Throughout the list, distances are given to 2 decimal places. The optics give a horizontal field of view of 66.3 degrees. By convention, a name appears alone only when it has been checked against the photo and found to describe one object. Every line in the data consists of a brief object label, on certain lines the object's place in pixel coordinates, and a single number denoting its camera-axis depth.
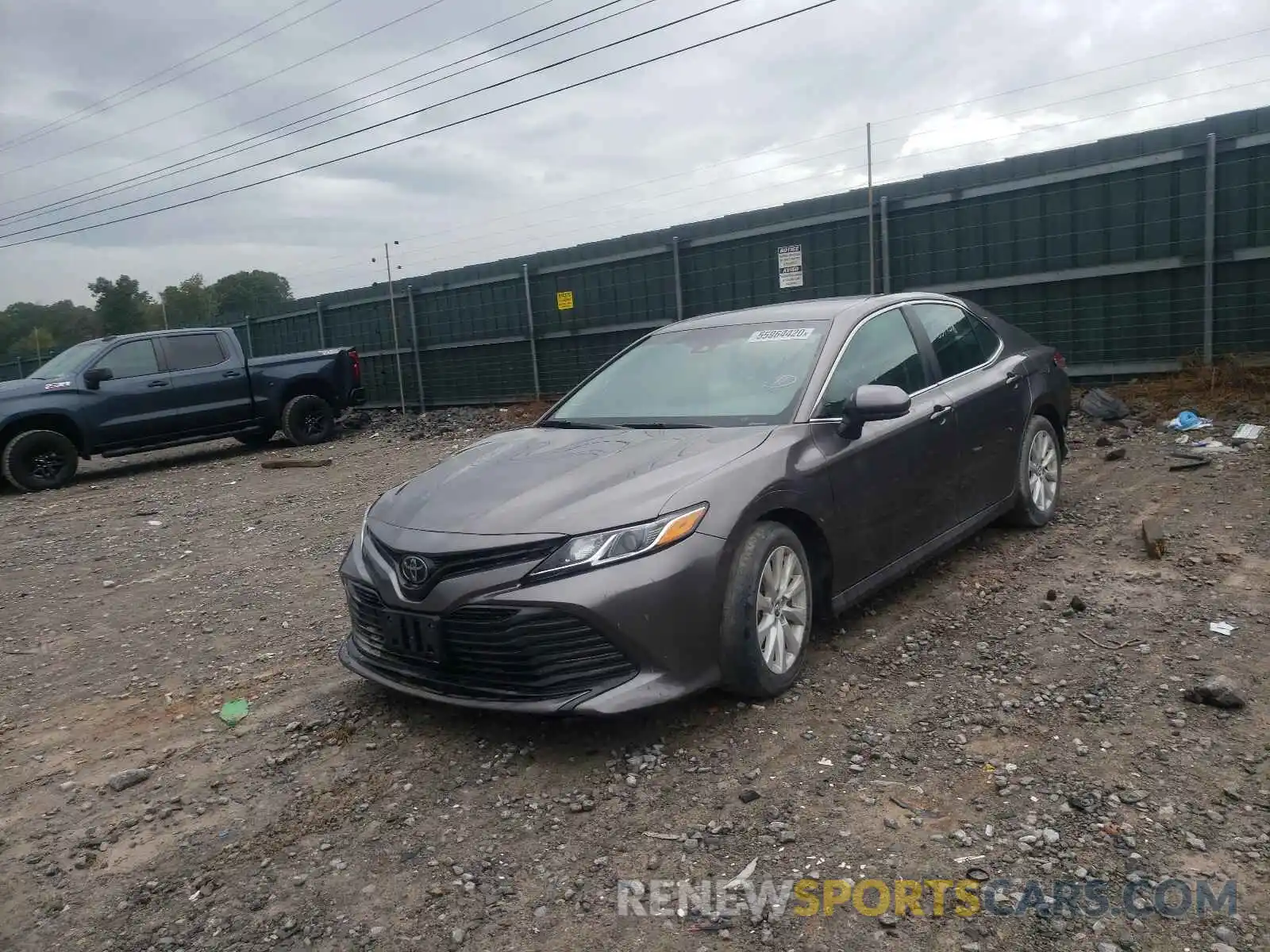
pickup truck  11.39
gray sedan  3.30
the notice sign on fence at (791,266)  11.48
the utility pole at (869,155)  10.55
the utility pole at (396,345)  17.12
